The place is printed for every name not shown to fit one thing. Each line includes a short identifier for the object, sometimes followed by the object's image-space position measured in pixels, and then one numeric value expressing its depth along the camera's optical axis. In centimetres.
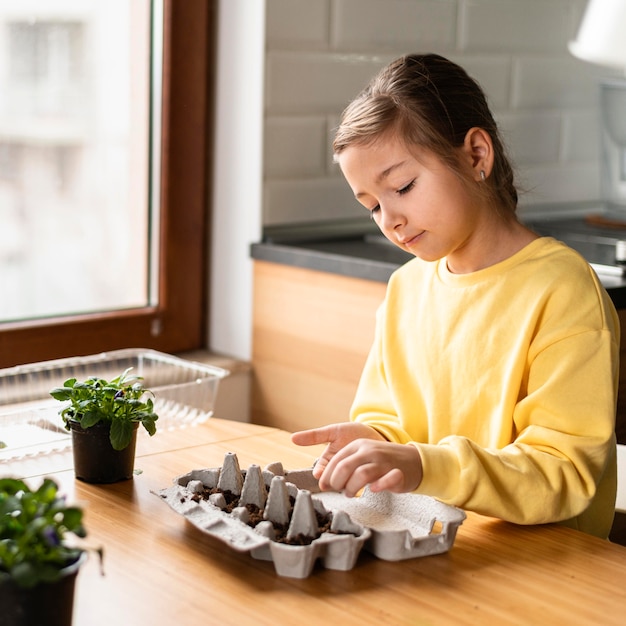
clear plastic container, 150
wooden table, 113
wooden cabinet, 204
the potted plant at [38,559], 101
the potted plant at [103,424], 138
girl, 132
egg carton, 120
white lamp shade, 216
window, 204
